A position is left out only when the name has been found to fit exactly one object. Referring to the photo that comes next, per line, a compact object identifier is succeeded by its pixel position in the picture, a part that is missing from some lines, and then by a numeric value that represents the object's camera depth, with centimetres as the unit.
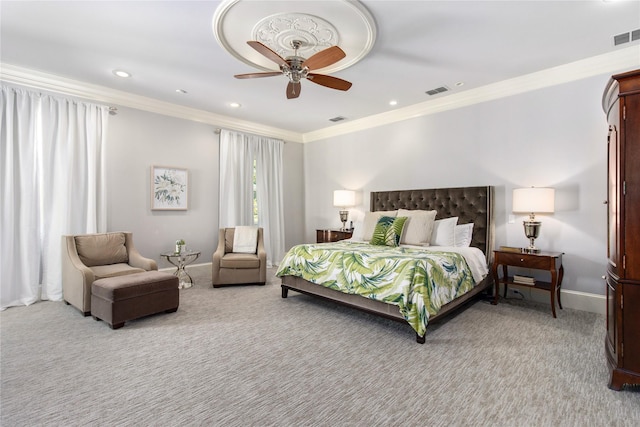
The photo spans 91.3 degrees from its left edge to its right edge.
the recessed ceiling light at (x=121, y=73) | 395
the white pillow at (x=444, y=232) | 421
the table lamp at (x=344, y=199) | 583
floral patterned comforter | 278
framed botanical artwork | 507
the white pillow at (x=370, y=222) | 464
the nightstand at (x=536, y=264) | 337
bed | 308
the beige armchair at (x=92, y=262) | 345
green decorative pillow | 413
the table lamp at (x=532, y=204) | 355
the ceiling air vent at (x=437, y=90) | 443
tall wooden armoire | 197
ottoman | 308
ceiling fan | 280
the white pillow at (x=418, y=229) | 420
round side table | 465
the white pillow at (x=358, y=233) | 487
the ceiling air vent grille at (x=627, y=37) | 306
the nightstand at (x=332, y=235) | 564
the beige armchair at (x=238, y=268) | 468
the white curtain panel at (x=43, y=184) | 381
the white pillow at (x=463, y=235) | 425
